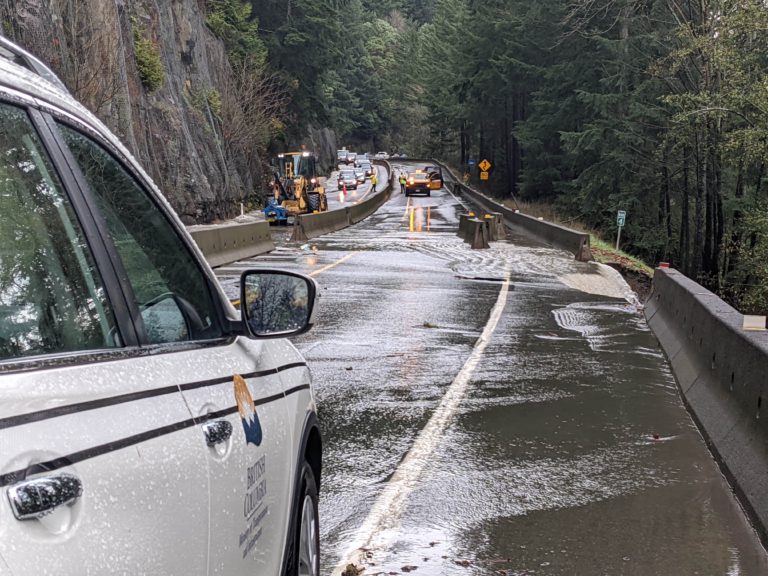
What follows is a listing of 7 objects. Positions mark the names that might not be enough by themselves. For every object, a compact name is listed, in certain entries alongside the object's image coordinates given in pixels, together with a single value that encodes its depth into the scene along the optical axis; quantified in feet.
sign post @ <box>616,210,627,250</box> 95.86
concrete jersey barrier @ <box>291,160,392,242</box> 107.86
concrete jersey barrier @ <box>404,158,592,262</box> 84.99
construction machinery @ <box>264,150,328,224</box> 146.82
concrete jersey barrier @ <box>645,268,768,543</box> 18.71
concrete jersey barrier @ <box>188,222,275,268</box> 70.18
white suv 4.97
